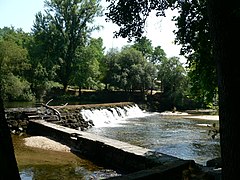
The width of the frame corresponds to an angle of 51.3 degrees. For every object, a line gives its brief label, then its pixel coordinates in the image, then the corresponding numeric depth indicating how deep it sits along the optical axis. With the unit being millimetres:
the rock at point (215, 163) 5012
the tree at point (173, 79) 27752
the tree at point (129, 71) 29032
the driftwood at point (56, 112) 13502
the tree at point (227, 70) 2293
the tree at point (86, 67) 29974
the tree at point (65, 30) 30264
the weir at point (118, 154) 4312
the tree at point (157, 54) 47896
